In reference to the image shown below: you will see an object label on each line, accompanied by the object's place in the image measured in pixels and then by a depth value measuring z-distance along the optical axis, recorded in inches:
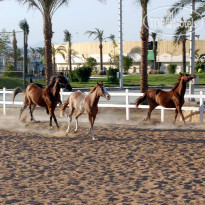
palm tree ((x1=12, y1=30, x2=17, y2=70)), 2873.0
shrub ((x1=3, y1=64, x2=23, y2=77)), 2281.0
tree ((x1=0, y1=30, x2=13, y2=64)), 2597.4
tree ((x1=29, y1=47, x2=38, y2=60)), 4613.7
